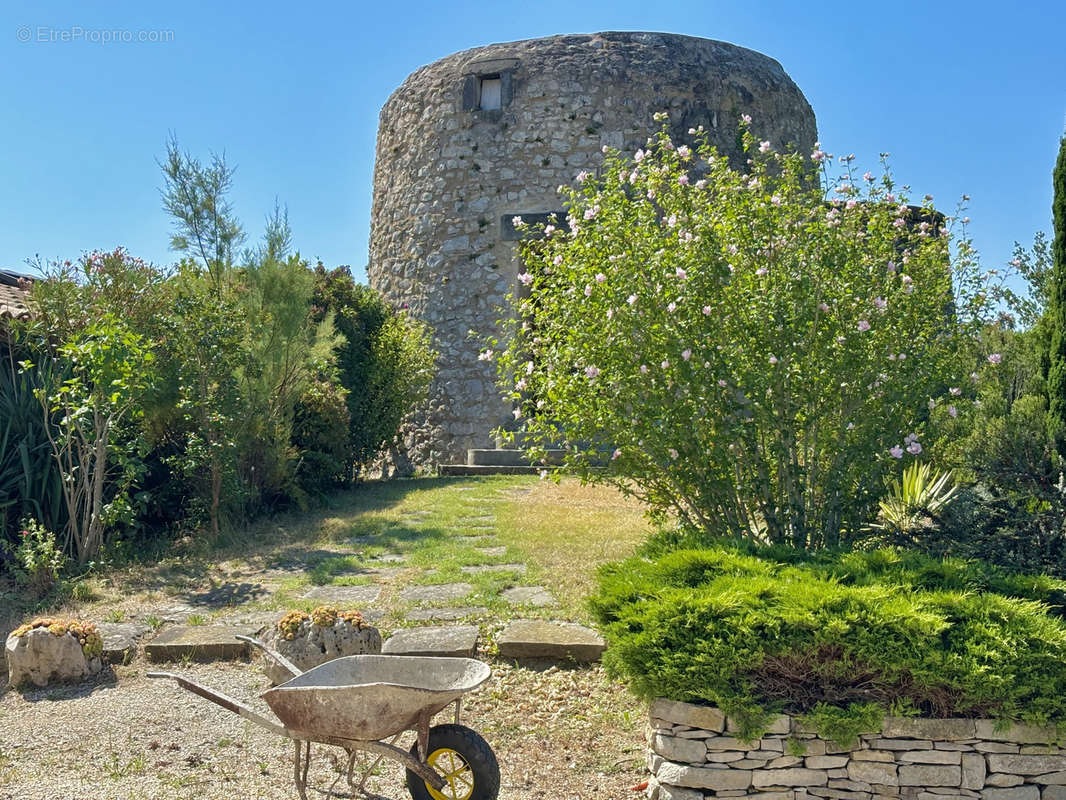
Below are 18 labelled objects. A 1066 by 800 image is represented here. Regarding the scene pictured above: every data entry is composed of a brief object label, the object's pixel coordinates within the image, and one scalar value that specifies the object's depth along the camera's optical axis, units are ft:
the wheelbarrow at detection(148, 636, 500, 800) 10.28
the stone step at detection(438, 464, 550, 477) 41.88
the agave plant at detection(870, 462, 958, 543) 16.58
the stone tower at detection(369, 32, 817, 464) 43.01
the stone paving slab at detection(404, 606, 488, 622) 18.21
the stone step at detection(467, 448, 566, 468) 42.45
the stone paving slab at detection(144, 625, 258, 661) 16.87
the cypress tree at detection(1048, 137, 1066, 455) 17.98
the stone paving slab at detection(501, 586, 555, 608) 18.97
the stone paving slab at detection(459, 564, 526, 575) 21.91
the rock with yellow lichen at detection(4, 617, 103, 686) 16.05
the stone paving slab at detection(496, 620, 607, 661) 16.03
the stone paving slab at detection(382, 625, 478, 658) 15.78
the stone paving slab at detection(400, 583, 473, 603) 19.74
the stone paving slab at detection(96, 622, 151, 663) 17.06
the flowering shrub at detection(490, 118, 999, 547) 16.24
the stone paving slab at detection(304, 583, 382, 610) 19.93
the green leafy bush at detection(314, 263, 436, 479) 38.17
